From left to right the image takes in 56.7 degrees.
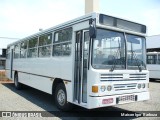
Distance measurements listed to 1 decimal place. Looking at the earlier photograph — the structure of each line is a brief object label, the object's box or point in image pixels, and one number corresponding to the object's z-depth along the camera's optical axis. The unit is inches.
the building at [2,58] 1092.3
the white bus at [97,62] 159.7
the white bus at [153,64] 526.8
